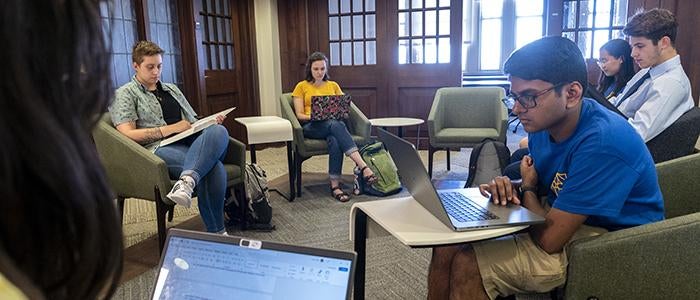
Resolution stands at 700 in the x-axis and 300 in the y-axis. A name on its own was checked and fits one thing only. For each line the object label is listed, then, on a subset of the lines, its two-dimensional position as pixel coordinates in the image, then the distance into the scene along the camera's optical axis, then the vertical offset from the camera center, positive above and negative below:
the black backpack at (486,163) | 2.80 -0.60
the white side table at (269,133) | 3.44 -0.46
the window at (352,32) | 5.34 +0.32
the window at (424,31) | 5.12 +0.30
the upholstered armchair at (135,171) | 2.39 -0.50
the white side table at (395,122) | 4.20 -0.52
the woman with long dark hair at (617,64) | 3.01 -0.05
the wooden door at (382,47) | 5.15 +0.15
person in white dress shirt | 2.40 -0.11
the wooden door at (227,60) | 4.84 +0.06
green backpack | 3.60 -0.81
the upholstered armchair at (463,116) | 3.84 -0.47
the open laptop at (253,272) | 0.81 -0.34
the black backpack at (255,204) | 2.93 -0.81
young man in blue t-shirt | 1.37 -0.37
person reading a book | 2.56 -0.36
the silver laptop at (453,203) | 1.39 -0.45
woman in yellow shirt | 3.55 -0.56
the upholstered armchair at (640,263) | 1.29 -0.54
